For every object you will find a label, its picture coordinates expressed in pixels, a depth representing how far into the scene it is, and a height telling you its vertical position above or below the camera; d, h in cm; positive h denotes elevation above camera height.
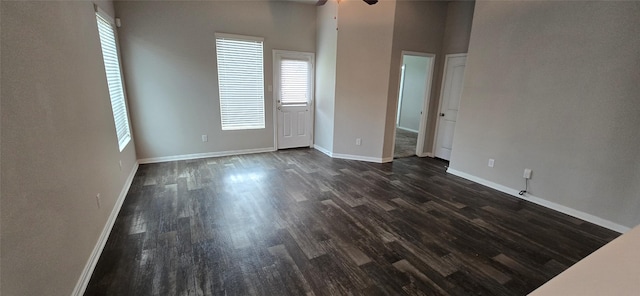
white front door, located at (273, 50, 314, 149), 534 -24
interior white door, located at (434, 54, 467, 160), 488 -23
